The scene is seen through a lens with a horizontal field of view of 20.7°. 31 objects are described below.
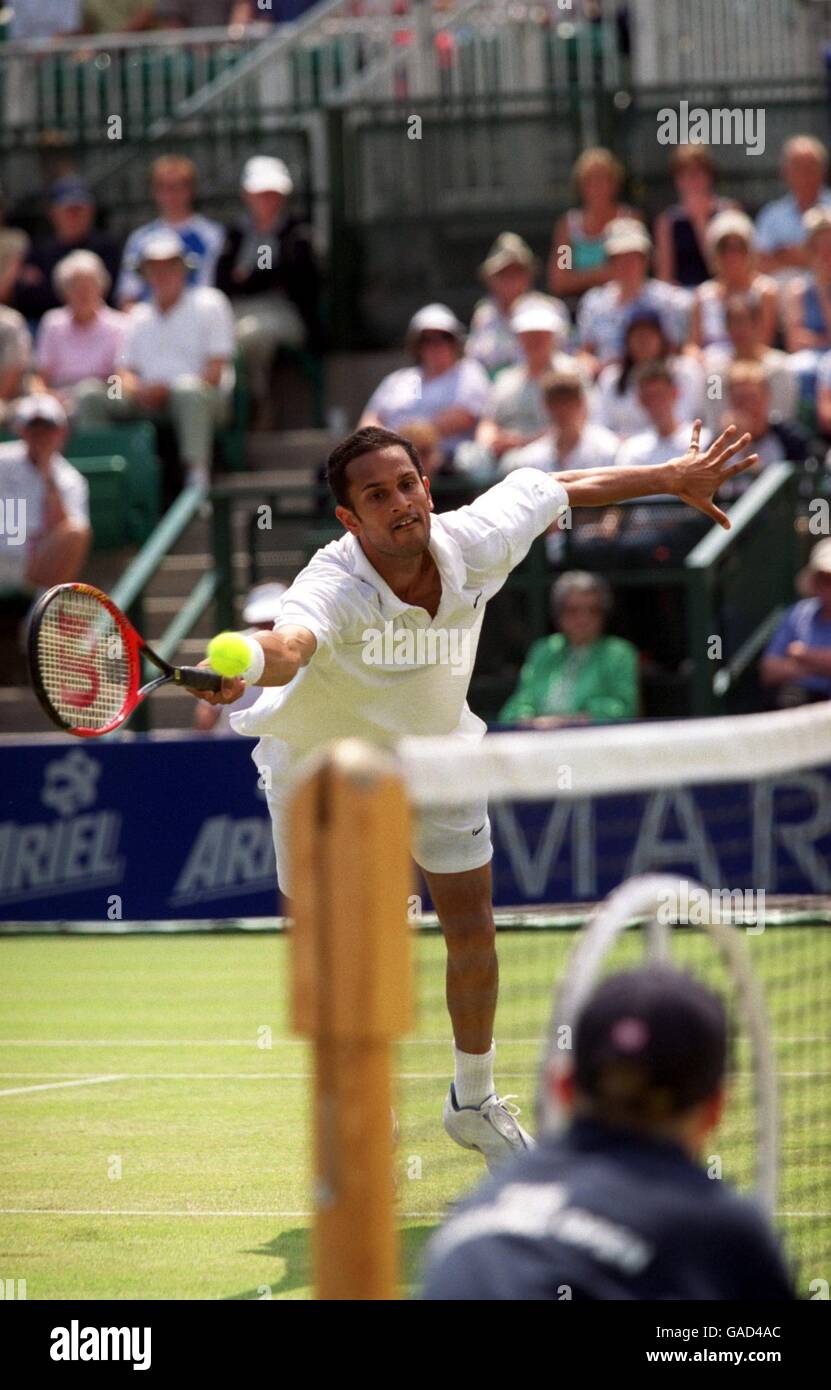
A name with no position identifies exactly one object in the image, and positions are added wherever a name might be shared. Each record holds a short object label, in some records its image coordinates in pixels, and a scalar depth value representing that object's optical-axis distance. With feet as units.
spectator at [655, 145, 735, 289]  52.01
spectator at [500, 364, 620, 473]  45.14
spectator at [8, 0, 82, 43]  66.08
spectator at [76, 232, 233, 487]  53.98
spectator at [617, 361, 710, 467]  44.68
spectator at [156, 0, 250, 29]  66.44
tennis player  20.99
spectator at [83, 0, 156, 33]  66.64
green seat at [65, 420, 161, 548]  53.31
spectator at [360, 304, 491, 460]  49.37
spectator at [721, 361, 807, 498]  44.57
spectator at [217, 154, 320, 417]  56.59
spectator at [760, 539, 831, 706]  42.14
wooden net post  10.82
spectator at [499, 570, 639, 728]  43.32
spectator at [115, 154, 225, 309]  57.41
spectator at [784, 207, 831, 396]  47.19
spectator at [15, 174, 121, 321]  59.26
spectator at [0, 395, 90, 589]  49.55
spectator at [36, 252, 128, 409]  55.01
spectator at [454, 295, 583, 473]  47.88
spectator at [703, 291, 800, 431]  45.98
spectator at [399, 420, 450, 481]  43.91
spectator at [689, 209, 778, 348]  48.06
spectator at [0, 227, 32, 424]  54.54
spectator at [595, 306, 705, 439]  46.32
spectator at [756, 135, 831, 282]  50.90
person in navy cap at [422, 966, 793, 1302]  9.84
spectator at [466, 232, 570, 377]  51.80
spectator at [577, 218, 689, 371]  49.08
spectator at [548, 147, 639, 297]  52.90
